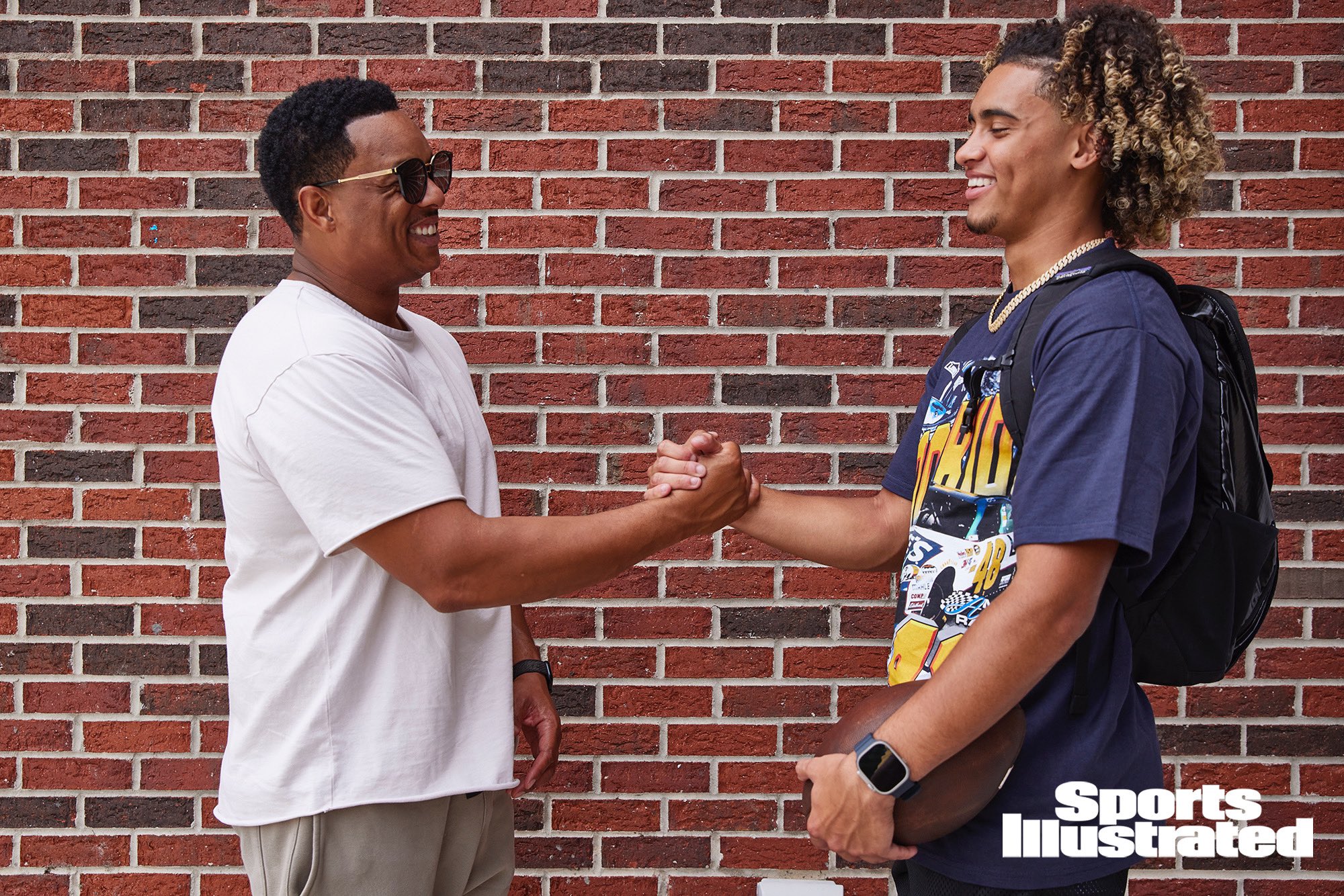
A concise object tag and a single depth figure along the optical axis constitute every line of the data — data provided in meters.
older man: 1.94
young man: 1.69
